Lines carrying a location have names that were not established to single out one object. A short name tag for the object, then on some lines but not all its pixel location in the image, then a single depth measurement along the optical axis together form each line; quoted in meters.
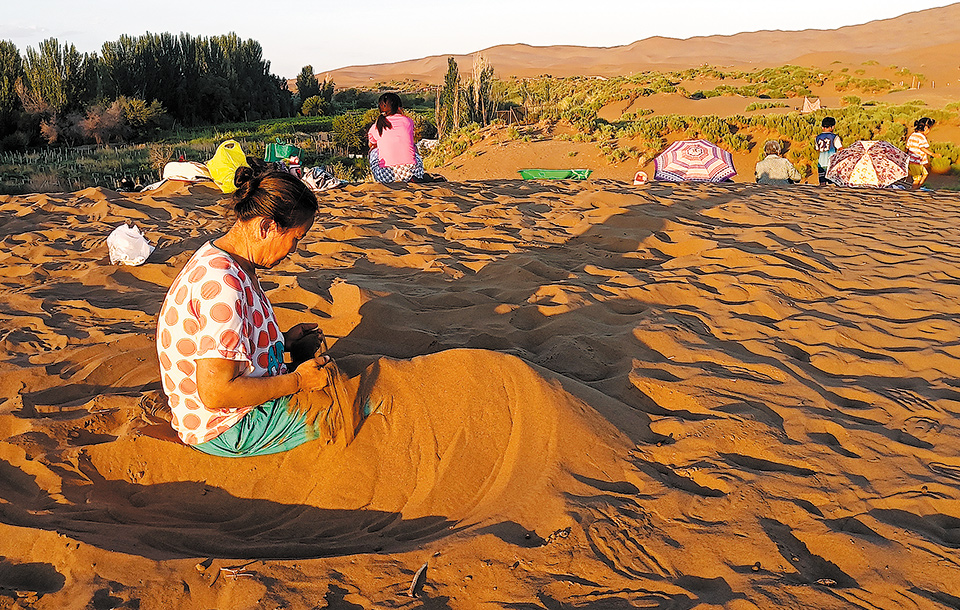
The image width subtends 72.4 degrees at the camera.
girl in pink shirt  8.52
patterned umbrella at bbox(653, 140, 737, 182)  9.81
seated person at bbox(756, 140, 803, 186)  9.76
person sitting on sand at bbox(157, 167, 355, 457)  2.20
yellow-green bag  7.94
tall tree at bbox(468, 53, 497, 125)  20.08
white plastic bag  5.27
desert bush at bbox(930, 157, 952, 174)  12.78
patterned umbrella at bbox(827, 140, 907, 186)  9.14
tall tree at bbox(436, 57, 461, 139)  19.50
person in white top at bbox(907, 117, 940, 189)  9.75
